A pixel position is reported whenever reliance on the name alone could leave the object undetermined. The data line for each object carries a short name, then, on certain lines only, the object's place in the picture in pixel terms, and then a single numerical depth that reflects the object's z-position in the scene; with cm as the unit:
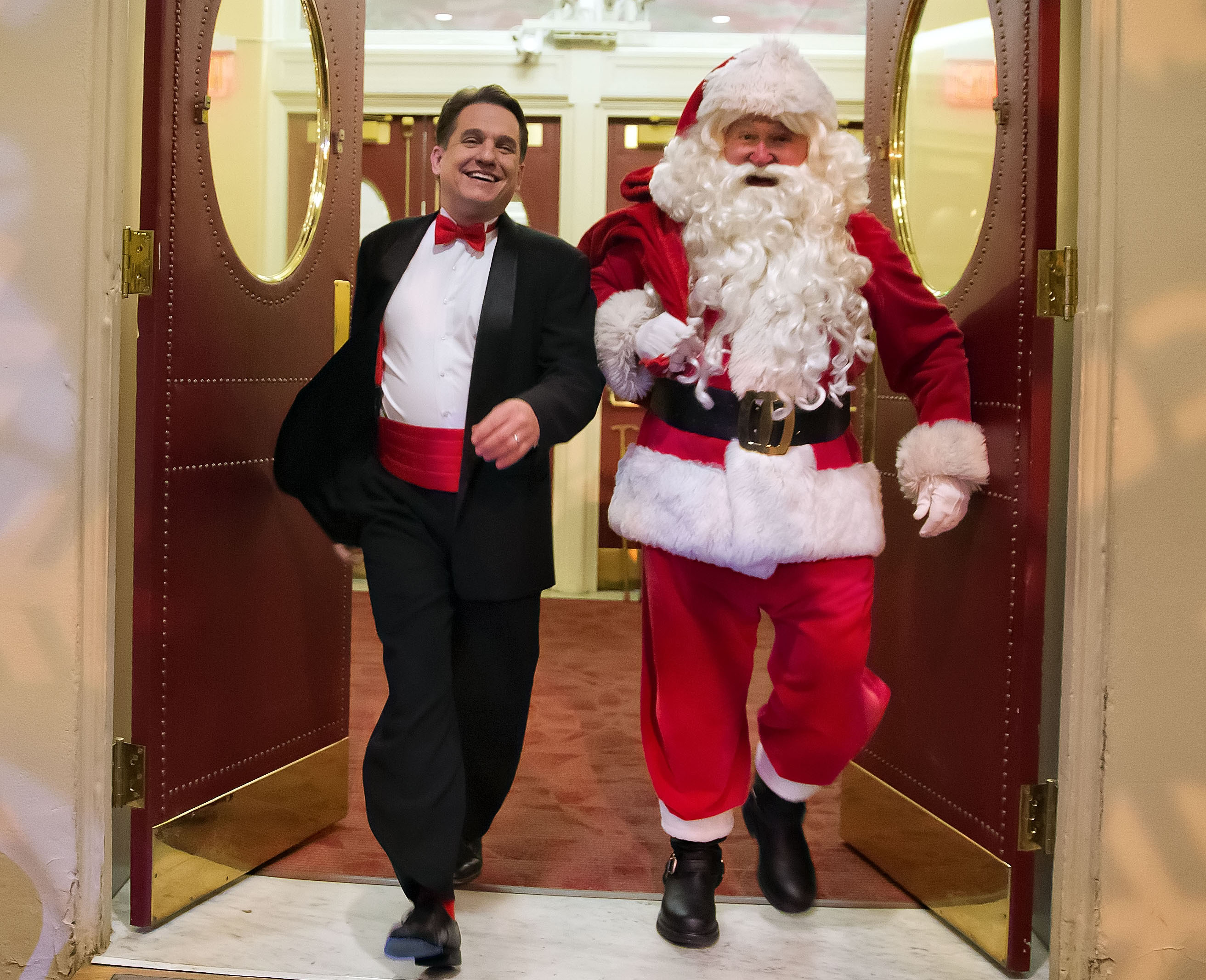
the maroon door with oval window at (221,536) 219
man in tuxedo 203
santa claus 212
